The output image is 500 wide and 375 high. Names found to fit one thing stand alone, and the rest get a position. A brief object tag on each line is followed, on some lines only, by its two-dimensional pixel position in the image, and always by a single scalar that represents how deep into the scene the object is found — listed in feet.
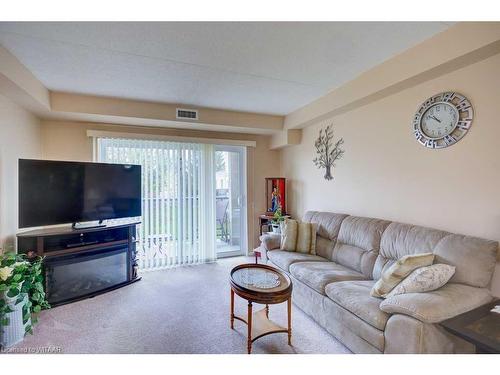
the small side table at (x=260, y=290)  6.06
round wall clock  6.57
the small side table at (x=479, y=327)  4.09
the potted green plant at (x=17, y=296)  6.46
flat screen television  8.75
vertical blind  12.41
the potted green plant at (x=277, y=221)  12.94
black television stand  8.76
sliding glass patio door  14.84
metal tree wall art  11.15
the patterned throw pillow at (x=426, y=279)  5.44
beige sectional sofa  4.91
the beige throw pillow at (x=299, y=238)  10.37
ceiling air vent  11.59
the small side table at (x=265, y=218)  14.08
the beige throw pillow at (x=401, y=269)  5.85
